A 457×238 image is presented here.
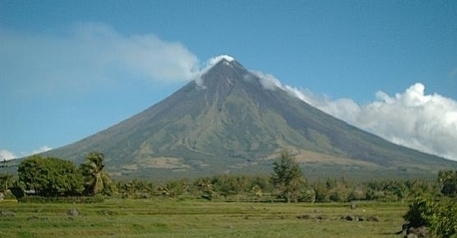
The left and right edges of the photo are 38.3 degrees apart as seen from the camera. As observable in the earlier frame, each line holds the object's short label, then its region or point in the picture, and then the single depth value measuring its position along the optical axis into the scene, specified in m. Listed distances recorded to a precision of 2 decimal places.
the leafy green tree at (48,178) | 79.50
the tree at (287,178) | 108.62
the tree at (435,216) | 41.88
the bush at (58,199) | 71.12
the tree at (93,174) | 85.88
